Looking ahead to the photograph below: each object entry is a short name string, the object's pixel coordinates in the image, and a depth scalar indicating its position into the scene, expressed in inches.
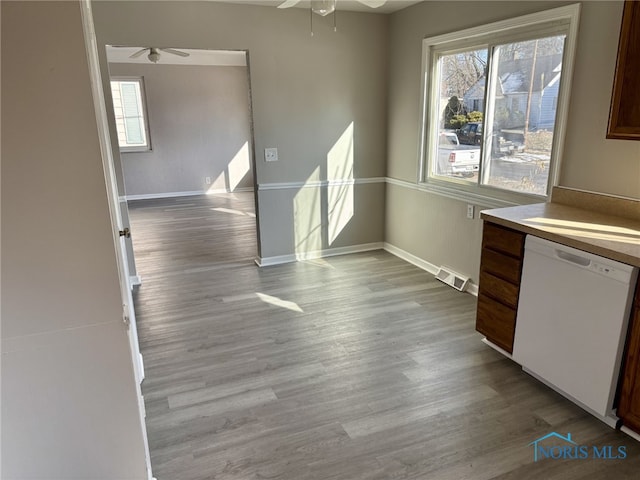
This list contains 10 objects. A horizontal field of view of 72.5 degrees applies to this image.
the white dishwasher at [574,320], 80.0
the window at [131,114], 310.5
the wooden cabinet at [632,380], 77.8
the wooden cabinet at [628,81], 86.2
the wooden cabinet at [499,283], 101.8
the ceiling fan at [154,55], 188.7
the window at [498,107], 116.6
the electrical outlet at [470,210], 148.1
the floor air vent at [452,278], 154.4
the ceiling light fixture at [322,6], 92.2
